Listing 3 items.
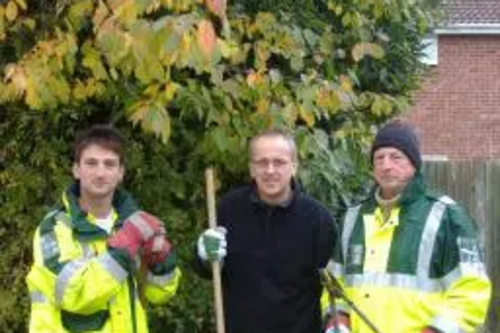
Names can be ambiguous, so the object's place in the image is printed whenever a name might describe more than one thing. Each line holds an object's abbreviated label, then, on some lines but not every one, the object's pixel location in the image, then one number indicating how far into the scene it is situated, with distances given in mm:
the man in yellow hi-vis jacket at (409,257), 4234
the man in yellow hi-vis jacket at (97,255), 4113
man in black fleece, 4660
